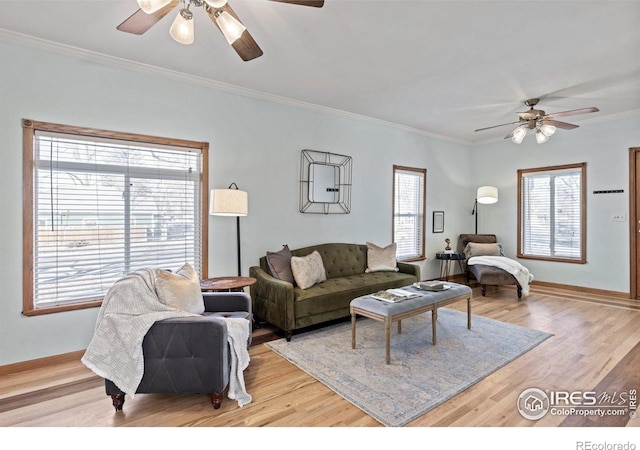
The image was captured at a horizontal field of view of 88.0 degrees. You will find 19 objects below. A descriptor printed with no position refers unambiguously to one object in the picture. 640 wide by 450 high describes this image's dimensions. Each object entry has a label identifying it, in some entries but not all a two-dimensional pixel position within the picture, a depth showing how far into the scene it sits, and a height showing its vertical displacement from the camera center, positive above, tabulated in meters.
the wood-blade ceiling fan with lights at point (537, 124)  4.20 +1.30
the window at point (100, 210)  2.85 +0.13
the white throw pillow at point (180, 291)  2.37 -0.50
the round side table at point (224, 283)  3.07 -0.59
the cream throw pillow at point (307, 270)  3.72 -0.54
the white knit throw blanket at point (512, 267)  4.98 -0.67
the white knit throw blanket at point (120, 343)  2.04 -0.74
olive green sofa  3.39 -0.74
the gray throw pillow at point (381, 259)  4.69 -0.51
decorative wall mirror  4.47 +0.57
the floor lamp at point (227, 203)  3.24 +0.20
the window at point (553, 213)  5.40 +0.18
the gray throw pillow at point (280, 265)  3.72 -0.48
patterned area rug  2.28 -1.19
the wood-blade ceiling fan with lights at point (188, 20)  1.71 +1.14
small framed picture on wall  6.12 +0.03
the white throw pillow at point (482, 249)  5.75 -0.45
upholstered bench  2.85 -0.76
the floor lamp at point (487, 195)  6.01 +0.52
